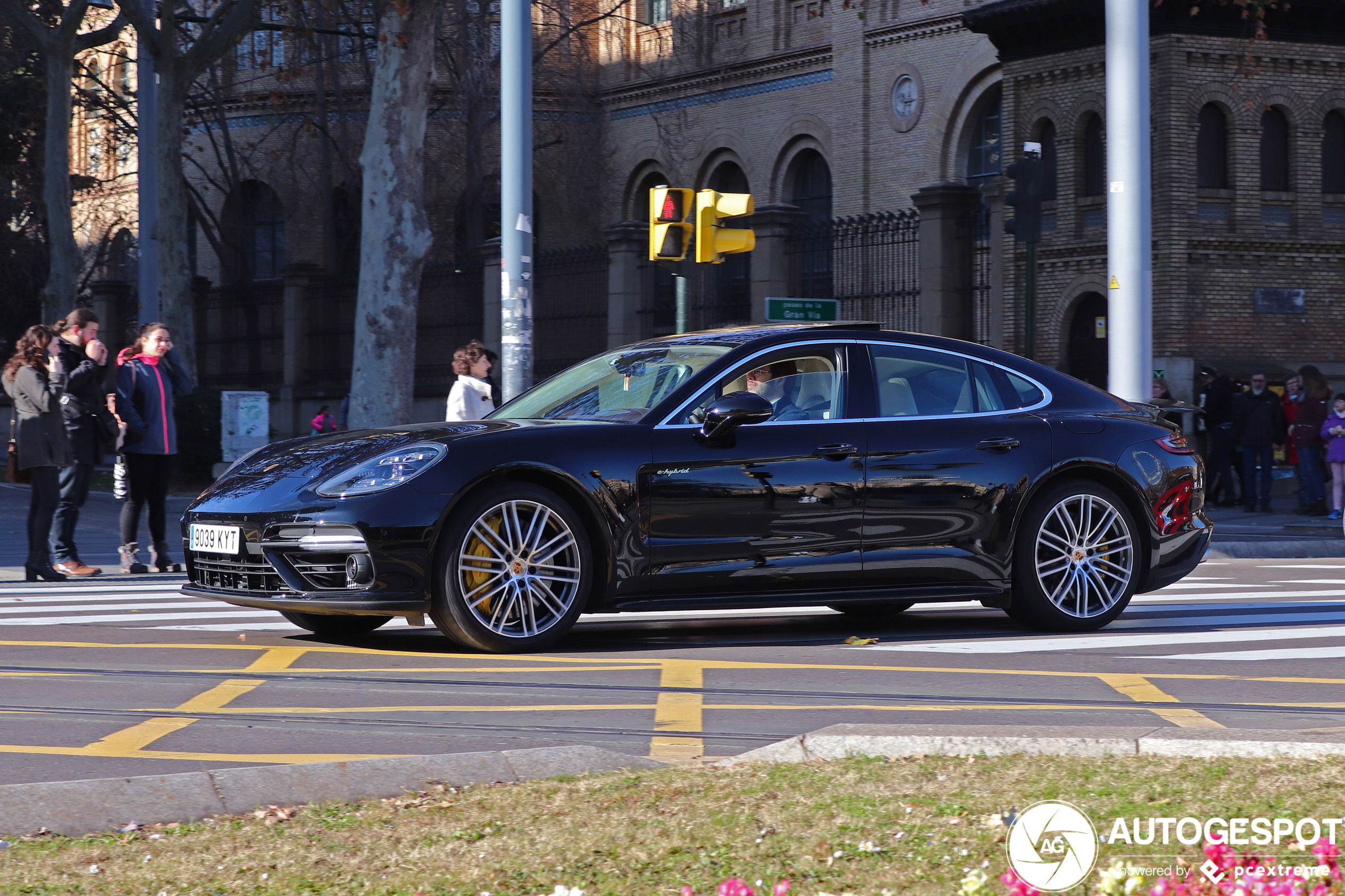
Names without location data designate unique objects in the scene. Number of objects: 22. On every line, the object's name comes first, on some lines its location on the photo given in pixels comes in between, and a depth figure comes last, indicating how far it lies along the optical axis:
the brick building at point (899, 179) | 27.05
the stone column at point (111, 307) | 36.62
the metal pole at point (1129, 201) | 16.52
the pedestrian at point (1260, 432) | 21.78
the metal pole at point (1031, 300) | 17.05
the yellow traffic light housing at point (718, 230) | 15.23
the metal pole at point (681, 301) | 14.88
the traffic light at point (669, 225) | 15.00
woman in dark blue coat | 12.57
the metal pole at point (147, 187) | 22.80
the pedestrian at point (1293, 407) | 21.39
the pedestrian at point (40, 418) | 12.09
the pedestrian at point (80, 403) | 12.33
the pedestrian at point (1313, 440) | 21.20
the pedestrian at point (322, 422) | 27.00
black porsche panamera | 7.78
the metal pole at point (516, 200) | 15.61
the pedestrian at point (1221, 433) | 22.72
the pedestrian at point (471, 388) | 13.67
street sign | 18.30
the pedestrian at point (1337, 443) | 20.23
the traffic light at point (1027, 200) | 17.38
